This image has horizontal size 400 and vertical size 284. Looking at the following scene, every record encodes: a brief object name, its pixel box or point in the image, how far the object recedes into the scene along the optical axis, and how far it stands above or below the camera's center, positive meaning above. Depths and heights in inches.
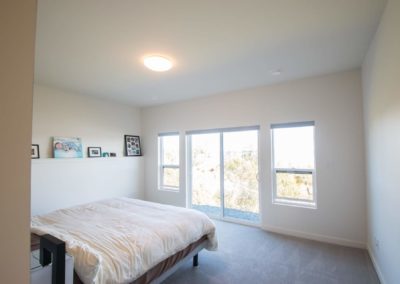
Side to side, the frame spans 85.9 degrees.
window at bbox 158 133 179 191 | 207.2 -11.8
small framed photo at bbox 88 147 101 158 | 179.6 -1.8
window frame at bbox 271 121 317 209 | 140.8 -21.6
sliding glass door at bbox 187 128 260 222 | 168.1 -20.7
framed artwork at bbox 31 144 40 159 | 145.8 -0.9
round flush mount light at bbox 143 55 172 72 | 106.4 +44.1
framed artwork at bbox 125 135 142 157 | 210.5 +3.5
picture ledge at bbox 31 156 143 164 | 147.1 -7.5
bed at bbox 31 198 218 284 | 66.1 -33.2
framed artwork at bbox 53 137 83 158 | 157.9 +2.5
